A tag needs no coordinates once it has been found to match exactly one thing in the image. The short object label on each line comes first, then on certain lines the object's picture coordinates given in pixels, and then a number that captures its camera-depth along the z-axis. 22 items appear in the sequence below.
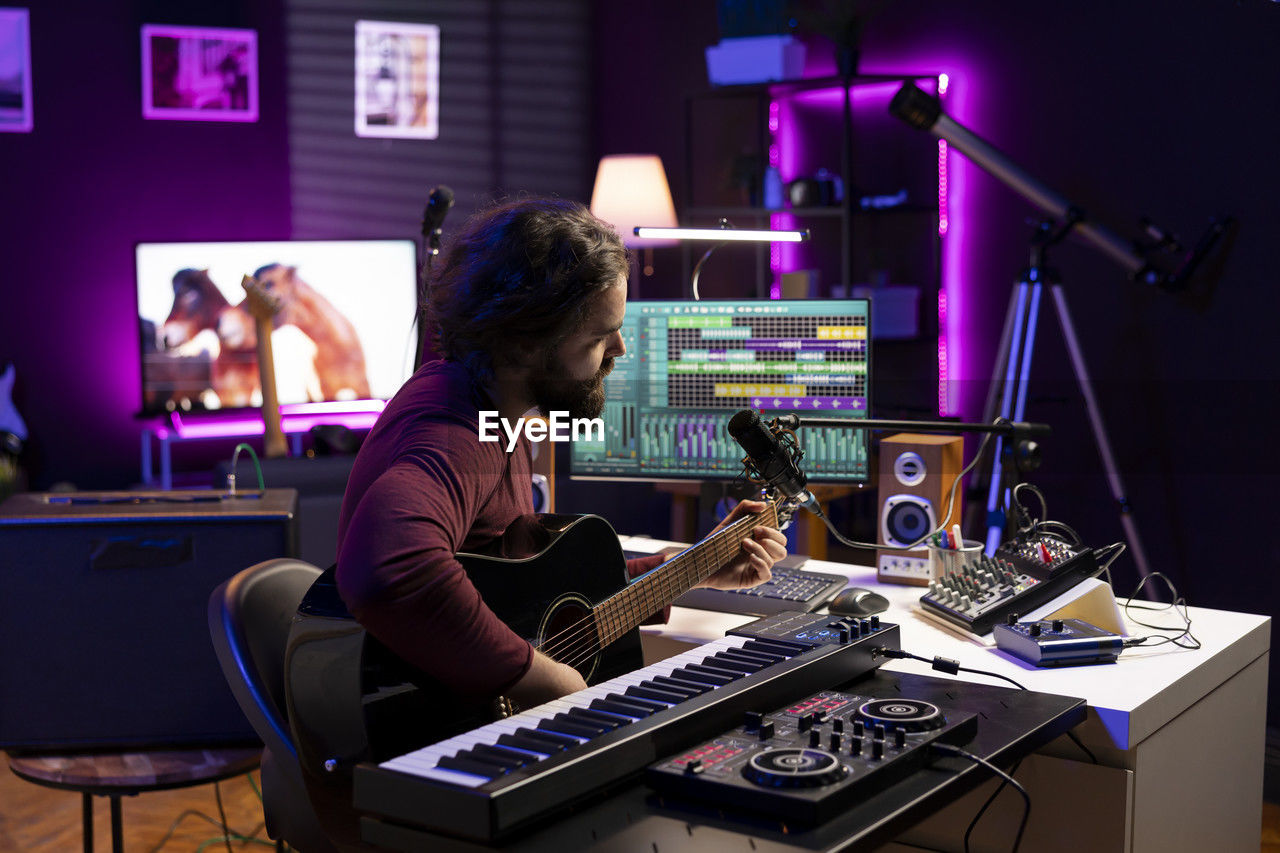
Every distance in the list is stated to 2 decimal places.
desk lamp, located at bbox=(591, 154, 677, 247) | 4.73
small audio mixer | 1.85
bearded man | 1.40
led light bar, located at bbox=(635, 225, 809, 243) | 2.39
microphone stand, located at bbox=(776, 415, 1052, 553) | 2.10
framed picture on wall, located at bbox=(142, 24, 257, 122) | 4.79
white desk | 1.58
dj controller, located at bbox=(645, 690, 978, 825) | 1.08
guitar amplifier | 2.20
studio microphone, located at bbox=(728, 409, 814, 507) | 1.84
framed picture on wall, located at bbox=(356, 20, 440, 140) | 5.14
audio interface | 1.70
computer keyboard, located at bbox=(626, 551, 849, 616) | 2.02
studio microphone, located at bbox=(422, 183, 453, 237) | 2.39
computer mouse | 2.00
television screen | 4.54
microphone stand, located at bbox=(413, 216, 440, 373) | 2.38
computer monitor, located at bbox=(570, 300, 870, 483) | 2.46
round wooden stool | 1.98
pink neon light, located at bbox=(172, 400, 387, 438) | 4.64
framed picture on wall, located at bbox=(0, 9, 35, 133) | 4.56
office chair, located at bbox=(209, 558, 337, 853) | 1.68
